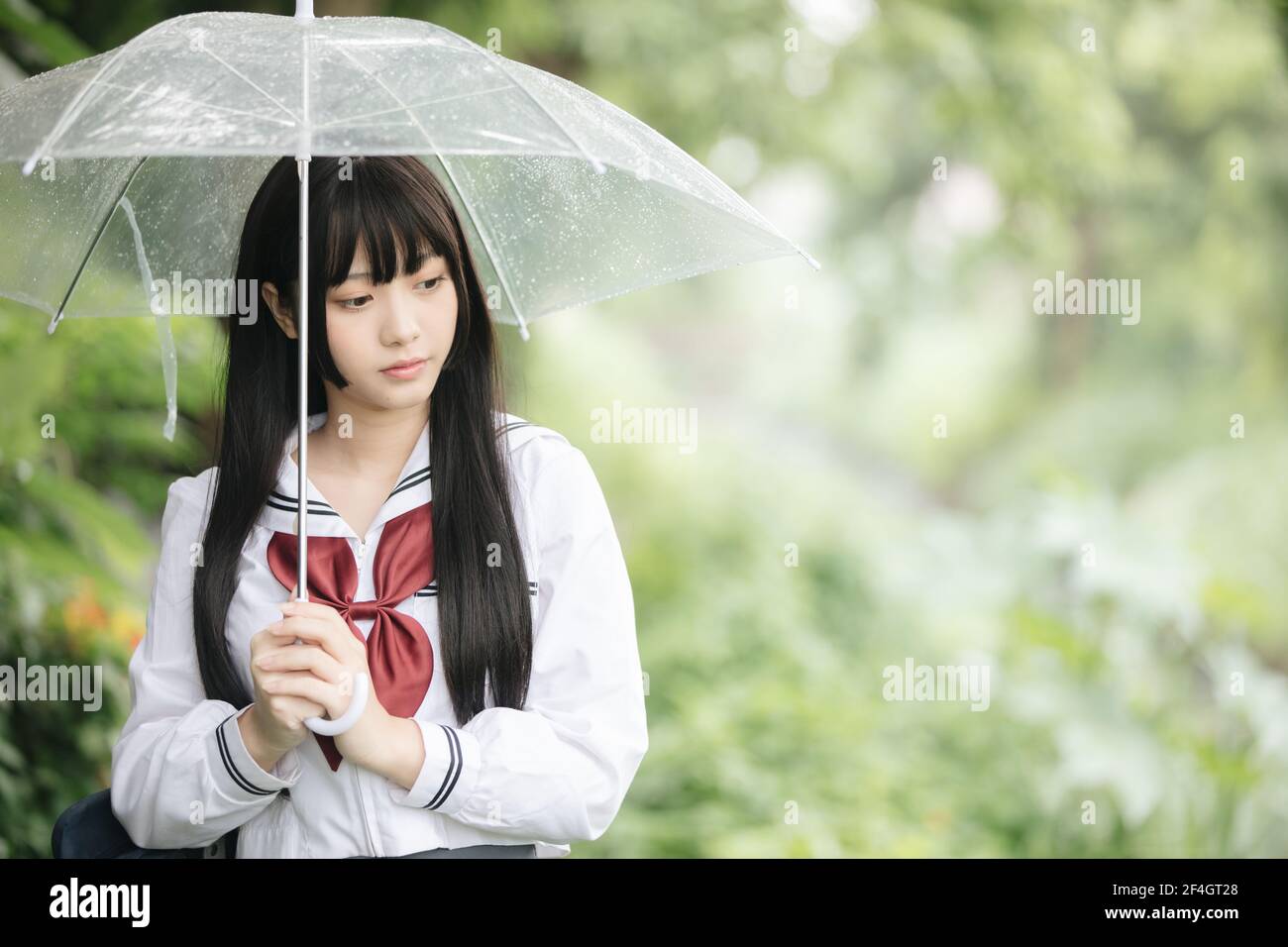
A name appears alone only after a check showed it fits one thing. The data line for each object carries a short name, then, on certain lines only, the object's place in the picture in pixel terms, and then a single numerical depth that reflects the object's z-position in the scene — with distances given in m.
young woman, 2.87
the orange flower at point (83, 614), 3.95
